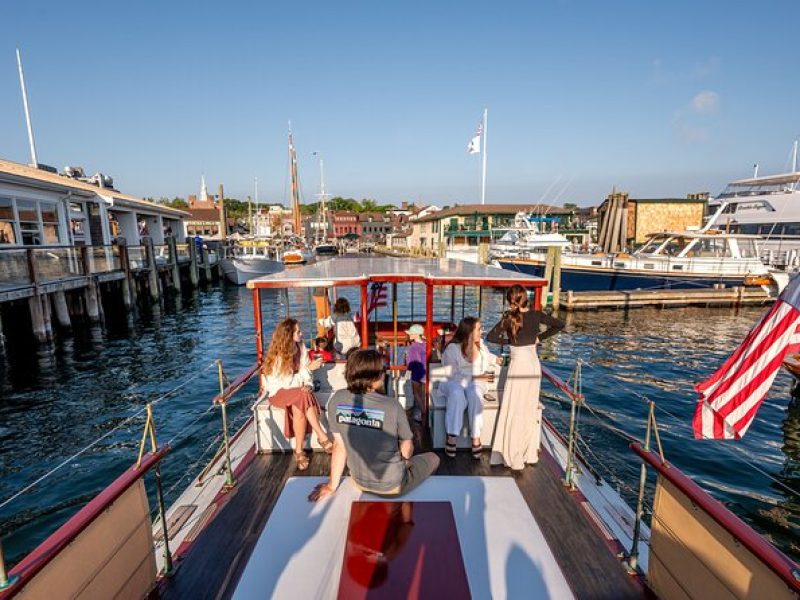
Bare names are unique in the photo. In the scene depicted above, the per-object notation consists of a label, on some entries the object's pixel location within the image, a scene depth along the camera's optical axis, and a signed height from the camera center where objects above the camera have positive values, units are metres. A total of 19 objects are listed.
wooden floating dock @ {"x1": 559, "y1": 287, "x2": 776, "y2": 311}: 25.28 -4.18
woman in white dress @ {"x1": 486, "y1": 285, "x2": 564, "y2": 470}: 5.00 -1.80
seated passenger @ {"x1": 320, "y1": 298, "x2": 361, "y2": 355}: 8.09 -1.91
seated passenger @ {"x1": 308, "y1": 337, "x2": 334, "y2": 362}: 6.44 -1.97
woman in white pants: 5.47 -1.96
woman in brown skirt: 5.27 -1.89
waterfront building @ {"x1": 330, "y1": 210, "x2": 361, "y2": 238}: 103.31 +0.78
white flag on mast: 41.69 +7.88
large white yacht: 31.28 +1.05
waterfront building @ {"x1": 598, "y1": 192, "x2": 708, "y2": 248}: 45.88 +1.24
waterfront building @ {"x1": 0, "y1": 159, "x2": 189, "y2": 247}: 18.55 +0.92
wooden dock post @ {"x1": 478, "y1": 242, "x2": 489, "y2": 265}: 33.62 -2.01
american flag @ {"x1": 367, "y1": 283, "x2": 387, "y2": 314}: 9.63 -1.57
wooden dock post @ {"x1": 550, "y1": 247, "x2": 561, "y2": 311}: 25.00 -2.91
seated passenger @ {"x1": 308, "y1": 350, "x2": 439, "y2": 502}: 3.75 -1.80
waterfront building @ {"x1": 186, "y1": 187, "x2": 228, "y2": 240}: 82.38 +0.86
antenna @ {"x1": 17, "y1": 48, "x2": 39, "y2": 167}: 30.36 +8.86
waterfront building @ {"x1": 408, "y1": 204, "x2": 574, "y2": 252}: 59.75 +0.85
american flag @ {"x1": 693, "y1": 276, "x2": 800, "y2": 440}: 3.95 -1.42
